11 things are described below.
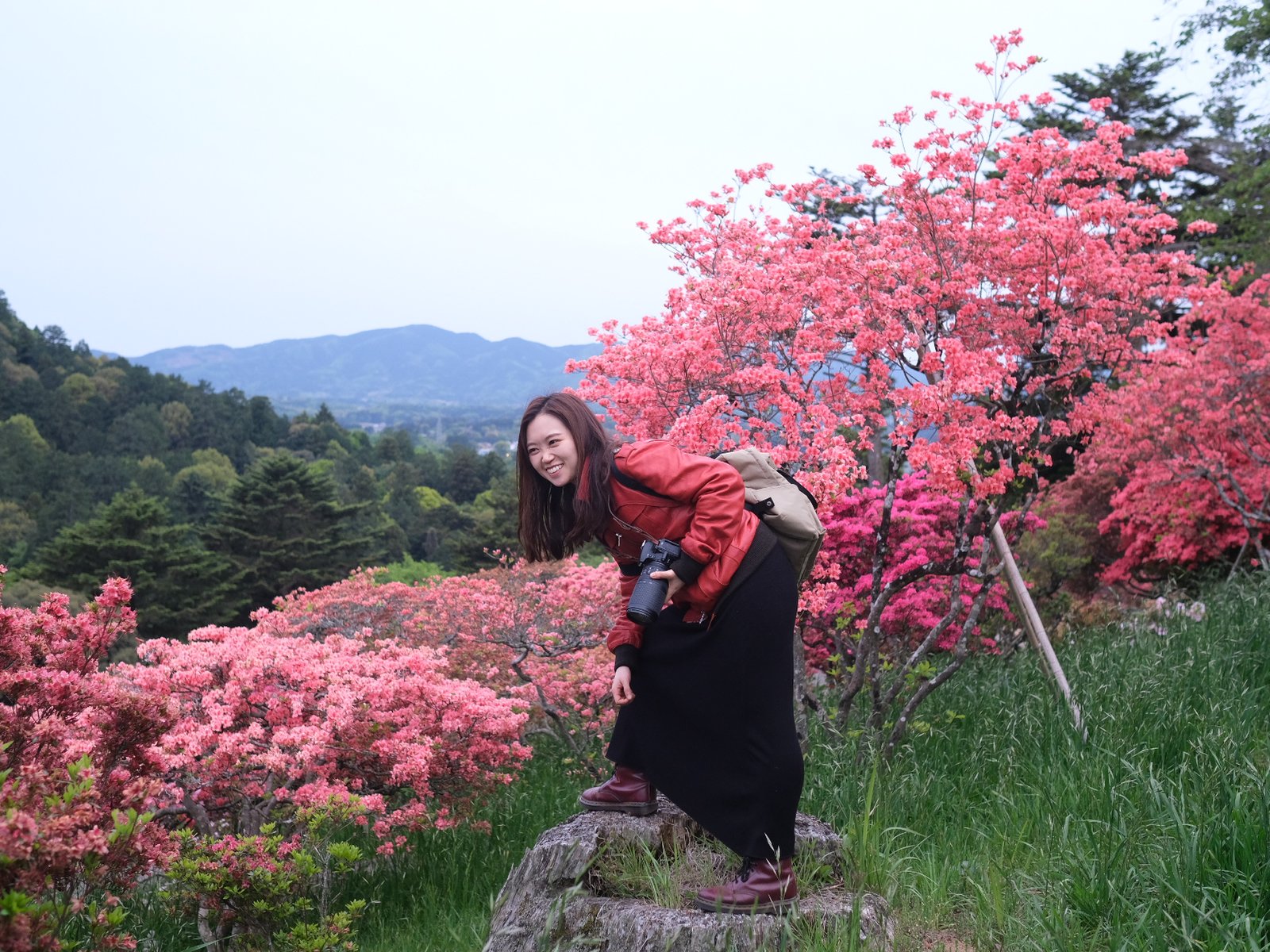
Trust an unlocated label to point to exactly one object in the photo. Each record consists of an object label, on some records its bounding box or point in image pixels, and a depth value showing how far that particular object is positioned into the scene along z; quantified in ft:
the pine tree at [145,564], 95.40
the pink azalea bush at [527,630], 19.49
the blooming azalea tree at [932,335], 14.67
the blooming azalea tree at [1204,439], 25.59
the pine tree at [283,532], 104.88
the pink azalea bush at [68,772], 5.92
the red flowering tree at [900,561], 20.70
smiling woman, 9.07
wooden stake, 15.31
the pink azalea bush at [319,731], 13.07
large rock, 8.91
